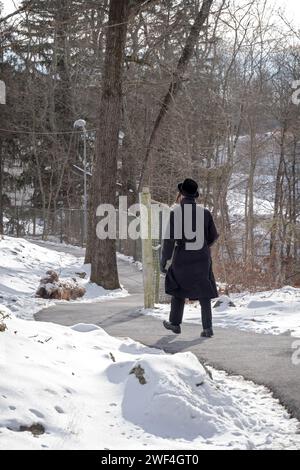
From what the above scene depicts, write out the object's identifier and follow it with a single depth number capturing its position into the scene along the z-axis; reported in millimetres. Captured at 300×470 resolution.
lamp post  32281
